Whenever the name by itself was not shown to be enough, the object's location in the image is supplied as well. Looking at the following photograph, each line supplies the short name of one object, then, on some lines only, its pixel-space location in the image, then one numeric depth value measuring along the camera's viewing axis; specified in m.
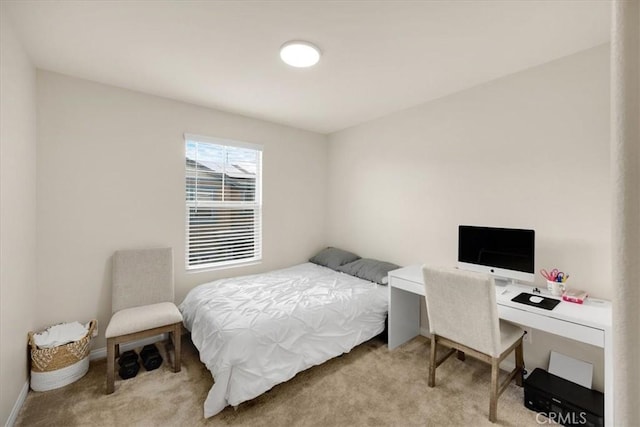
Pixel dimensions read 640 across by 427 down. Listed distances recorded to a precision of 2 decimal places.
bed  1.88
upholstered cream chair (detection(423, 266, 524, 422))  1.81
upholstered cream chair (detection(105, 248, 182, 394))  2.15
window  3.09
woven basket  2.06
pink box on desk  1.88
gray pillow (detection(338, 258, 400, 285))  3.06
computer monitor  2.14
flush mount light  1.95
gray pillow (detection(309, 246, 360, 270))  3.63
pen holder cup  2.00
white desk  1.56
